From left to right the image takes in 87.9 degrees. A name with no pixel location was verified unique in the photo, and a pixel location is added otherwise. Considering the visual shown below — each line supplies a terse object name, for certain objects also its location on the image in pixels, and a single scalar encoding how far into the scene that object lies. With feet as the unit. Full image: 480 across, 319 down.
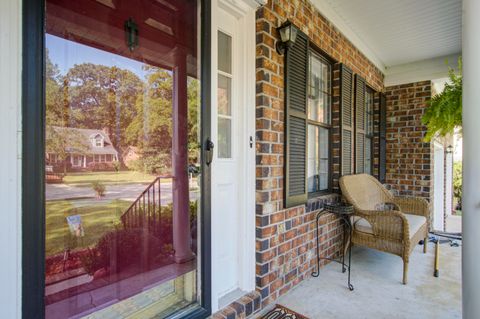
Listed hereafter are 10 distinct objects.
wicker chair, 8.00
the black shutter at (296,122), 7.02
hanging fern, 7.49
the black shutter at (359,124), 11.40
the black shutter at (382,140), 14.29
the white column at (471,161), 3.07
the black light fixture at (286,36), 6.44
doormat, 6.01
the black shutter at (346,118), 10.12
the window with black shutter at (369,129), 13.25
